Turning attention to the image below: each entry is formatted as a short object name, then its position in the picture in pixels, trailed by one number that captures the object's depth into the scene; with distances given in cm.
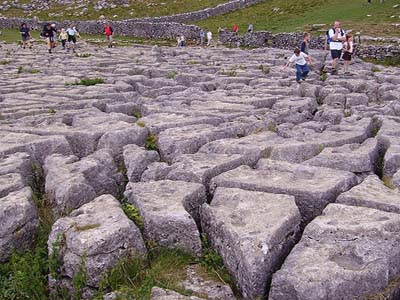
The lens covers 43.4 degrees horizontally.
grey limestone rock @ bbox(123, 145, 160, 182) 805
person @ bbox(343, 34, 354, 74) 1808
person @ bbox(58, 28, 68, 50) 2938
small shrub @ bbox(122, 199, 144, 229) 622
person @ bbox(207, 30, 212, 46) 3371
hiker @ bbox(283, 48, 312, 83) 1548
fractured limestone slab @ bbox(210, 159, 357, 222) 635
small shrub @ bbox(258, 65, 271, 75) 1741
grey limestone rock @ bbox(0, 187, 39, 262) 612
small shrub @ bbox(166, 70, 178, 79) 1644
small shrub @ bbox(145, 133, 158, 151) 934
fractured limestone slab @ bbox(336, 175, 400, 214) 603
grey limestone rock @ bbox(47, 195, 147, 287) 545
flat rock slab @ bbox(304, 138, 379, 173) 754
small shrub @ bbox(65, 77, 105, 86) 1538
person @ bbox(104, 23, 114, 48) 3211
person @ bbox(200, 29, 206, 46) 3494
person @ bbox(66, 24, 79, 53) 2975
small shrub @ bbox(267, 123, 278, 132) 1012
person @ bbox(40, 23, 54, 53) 2692
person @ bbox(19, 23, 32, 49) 3018
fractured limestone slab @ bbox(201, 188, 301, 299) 514
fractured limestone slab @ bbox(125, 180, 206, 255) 596
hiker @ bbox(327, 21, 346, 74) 1841
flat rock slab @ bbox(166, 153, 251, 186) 725
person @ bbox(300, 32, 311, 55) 1900
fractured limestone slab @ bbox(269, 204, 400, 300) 474
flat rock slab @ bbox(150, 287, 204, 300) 504
